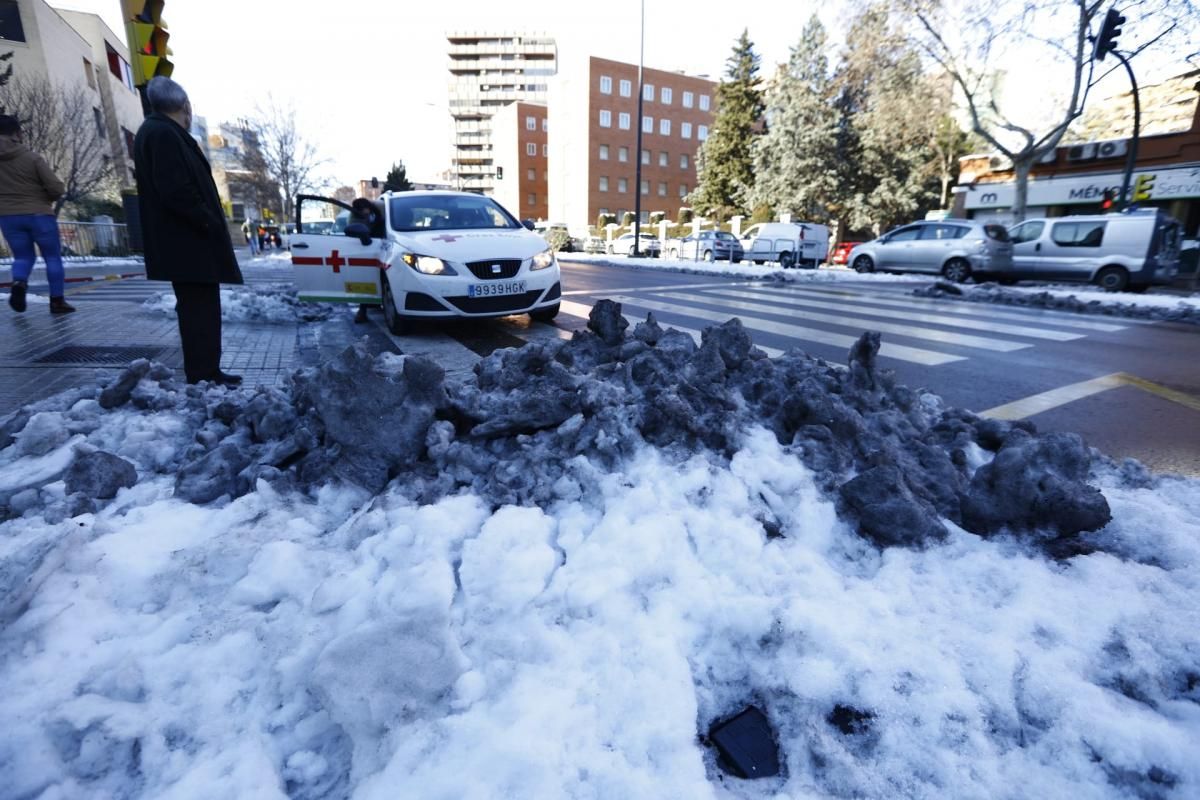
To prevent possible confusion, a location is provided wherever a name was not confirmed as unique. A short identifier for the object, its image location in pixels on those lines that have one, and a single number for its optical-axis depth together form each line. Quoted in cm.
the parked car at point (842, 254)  2824
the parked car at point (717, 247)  2640
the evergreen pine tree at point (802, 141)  3462
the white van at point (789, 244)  2458
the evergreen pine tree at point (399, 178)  5093
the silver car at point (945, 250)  1563
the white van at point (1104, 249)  1377
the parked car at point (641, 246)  3519
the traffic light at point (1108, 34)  1498
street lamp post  2684
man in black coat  378
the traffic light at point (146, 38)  481
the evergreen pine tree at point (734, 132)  4647
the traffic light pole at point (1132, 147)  1782
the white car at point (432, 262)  625
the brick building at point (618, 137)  6197
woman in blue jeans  649
